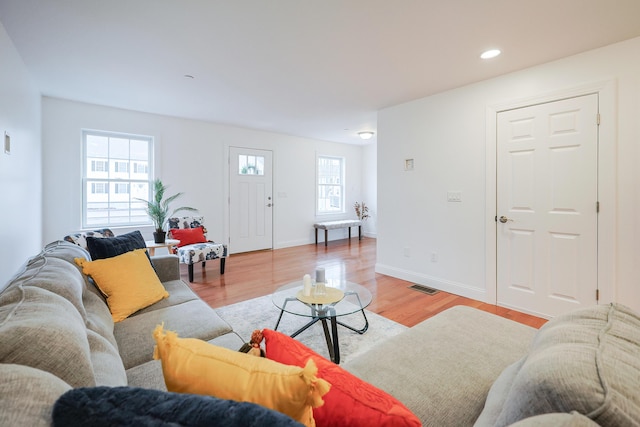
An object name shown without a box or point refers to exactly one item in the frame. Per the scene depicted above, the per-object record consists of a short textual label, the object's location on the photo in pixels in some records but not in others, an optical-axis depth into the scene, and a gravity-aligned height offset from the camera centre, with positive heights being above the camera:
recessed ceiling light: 2.52 +1.39
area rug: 2.24 -1.01
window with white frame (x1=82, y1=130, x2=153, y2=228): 4.24 +0.50
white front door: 5.56 +0.23
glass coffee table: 2.00 -0.68
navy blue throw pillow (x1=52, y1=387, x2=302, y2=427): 0.43 -0.31
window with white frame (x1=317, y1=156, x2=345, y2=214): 7.03 +0.67
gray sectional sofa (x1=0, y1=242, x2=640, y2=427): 0.51 -0.37
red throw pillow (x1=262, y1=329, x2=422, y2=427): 0.62 -0.43
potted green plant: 3.85 -0.03
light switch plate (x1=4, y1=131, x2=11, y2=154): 2.25 +0.53
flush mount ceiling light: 5.73 +1.53
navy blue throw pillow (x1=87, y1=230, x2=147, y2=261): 2.09 -0.26
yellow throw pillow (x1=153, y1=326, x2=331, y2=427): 0.55 -0.33
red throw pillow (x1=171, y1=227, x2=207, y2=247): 4.29 -0.36
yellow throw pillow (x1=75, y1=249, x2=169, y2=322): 1.78 -0.46
